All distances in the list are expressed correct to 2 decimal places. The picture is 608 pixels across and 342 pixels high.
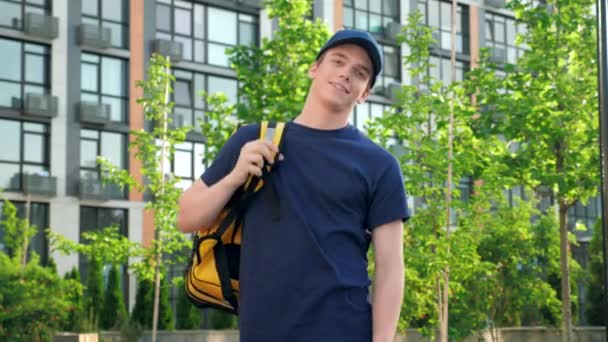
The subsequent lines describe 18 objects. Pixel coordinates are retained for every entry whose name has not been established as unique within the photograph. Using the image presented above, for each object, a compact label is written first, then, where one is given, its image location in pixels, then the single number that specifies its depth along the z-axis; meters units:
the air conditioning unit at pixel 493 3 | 51.78
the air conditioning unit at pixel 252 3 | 41.78
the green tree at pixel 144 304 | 35.38
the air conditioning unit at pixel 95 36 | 37.50
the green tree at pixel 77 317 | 28.84
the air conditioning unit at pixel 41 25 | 36.25
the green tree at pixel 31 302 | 23.77
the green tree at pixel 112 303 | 35.19
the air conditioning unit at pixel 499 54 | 50.99
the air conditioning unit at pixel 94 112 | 37.22
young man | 2.92
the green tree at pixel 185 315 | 35.62
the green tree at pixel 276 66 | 22.64
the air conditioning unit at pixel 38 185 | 35.62
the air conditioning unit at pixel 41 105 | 36.06
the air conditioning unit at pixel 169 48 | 39.06
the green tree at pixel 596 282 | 36.44
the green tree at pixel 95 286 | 35.03
